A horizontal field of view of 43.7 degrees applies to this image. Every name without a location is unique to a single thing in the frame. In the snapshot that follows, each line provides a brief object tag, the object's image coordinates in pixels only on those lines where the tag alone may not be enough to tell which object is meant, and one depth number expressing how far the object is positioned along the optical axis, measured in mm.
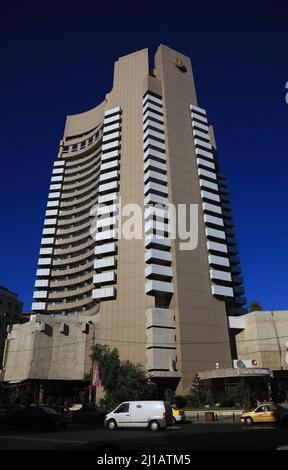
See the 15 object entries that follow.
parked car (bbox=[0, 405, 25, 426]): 23622
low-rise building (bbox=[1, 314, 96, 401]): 62656
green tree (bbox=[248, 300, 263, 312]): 82962
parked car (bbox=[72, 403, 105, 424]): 29875
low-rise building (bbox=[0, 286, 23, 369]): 97919
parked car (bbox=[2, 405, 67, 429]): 21984
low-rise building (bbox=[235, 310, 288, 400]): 60750
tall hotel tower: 60406
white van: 19875
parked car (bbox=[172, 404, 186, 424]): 27912
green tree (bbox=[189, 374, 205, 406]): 48938
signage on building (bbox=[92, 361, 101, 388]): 42656
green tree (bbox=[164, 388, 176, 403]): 47344
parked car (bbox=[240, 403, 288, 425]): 26453
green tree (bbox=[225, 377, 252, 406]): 42697
